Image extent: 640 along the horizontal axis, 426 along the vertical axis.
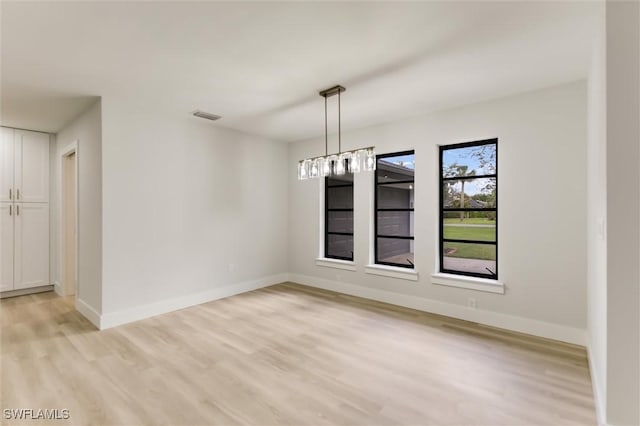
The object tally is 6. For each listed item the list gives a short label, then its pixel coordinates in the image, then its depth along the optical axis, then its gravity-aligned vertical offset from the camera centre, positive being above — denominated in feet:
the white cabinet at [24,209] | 15.29 +0.07
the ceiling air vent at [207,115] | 13.46 +4.29
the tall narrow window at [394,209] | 14.83 +0.08
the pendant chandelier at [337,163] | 10.25 +1.68
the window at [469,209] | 12.37 +0.07
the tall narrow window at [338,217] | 17.29 -0.37
